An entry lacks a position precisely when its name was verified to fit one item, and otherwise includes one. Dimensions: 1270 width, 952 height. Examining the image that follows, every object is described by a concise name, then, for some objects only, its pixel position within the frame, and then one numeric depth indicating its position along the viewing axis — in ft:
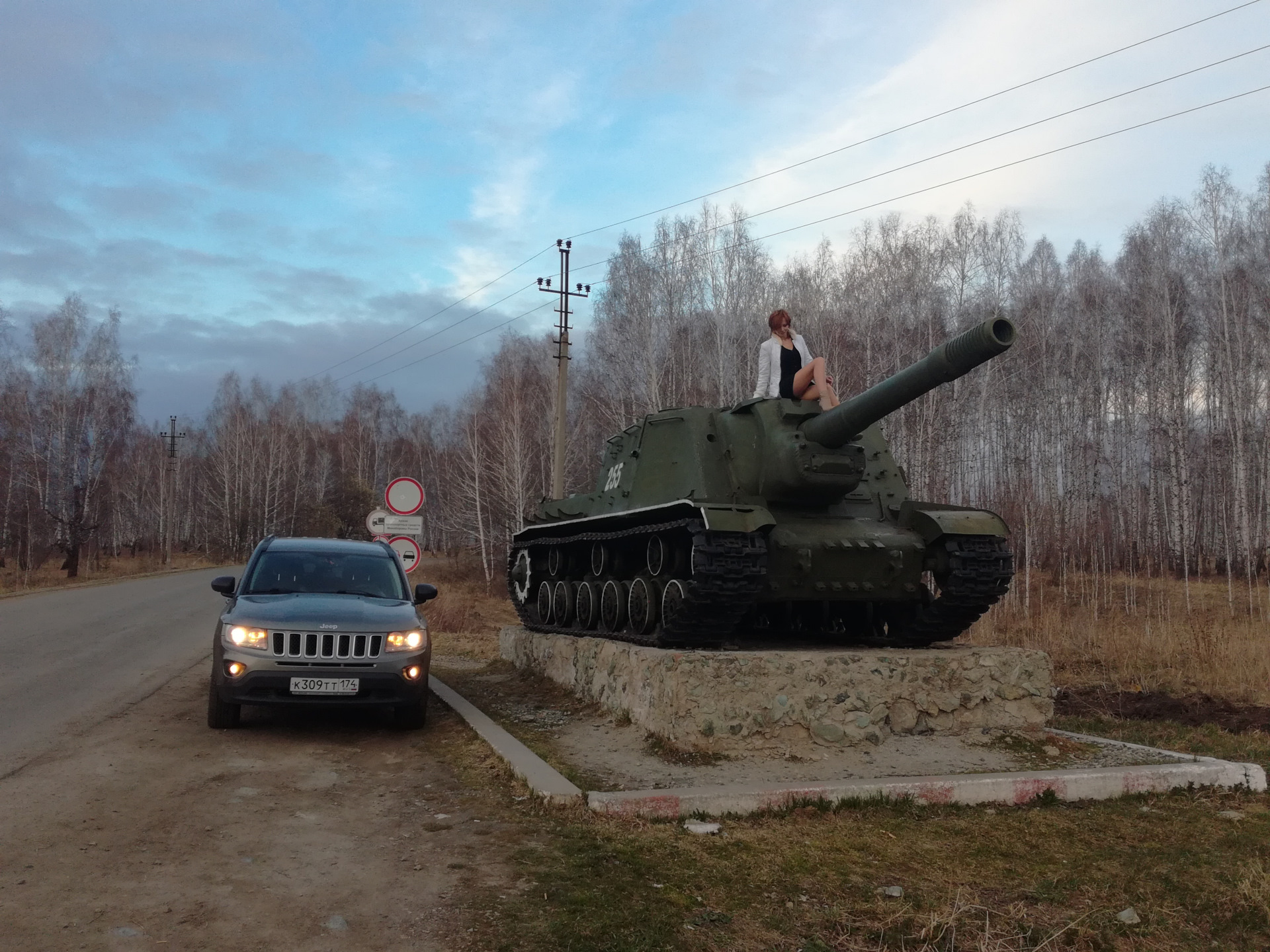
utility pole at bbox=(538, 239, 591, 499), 70.38
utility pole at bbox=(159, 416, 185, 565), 169.99
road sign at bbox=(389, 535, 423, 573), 44.57
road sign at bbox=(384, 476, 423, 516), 45.83
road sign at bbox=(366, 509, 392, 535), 45.74
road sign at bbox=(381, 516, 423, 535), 45.37
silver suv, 23.80
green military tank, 23.81
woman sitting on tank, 27.78
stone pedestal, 22.22
